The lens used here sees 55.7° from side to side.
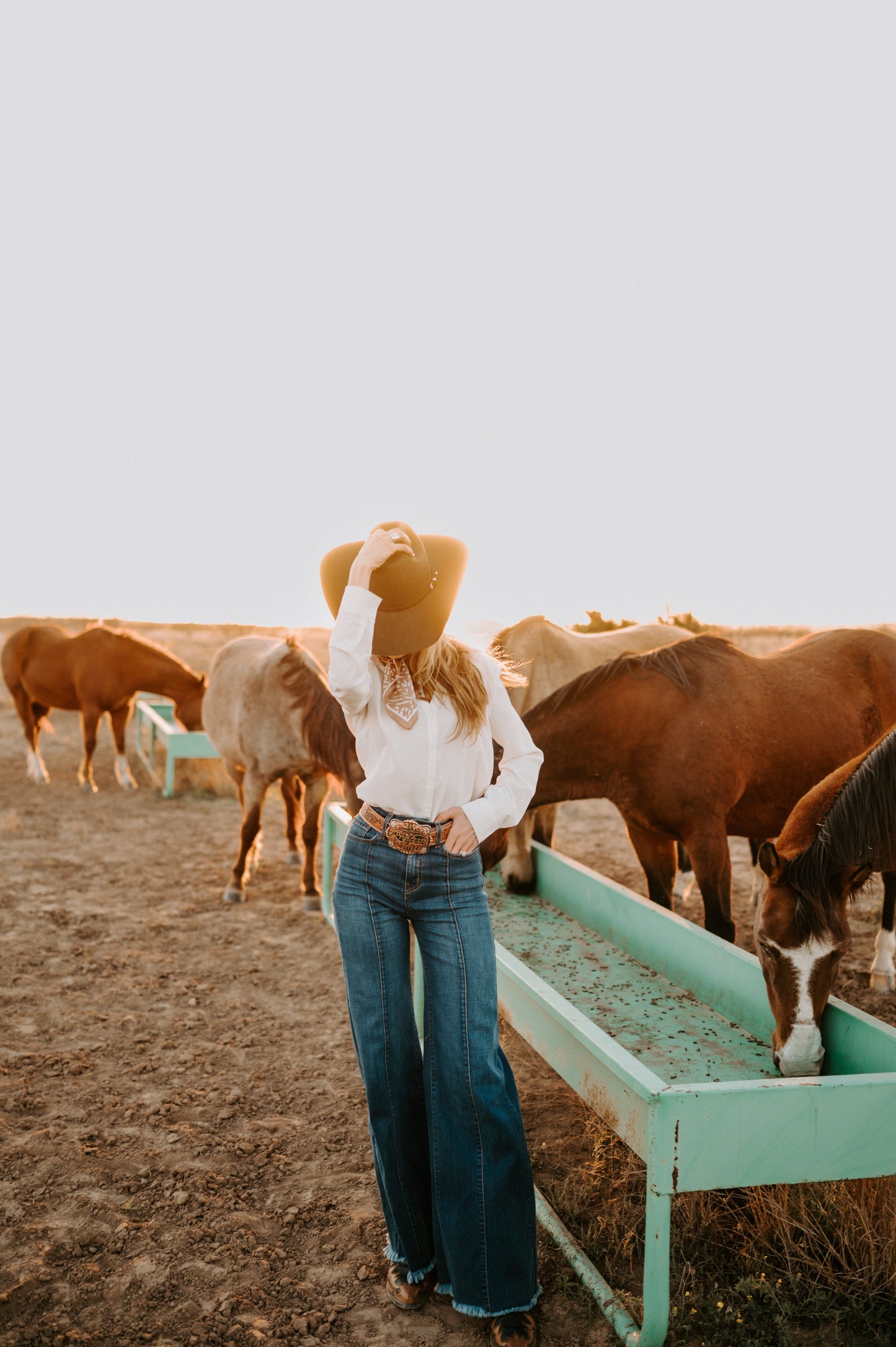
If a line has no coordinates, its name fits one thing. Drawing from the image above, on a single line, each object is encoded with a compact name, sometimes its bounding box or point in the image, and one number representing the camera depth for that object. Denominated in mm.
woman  1951
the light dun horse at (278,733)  4734
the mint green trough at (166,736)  8164
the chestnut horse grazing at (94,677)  8844
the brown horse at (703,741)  3715
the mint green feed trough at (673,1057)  1850
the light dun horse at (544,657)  5293
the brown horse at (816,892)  2303
